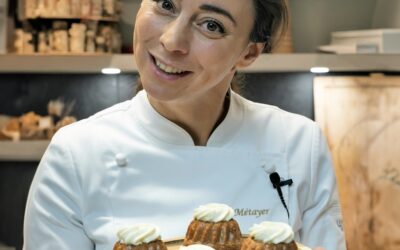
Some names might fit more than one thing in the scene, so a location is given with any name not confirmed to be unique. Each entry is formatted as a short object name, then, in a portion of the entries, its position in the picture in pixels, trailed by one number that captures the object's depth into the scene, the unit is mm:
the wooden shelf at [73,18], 2986
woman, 1383
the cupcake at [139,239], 1246
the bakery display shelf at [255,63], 2973
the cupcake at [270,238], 1281
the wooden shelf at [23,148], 3006
